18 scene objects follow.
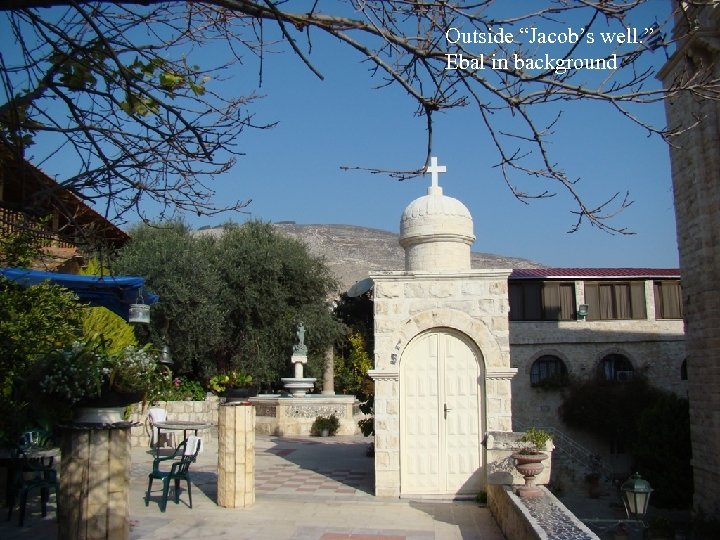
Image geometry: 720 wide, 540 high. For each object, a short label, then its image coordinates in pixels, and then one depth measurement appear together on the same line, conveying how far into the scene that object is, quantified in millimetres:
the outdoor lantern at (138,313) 11555
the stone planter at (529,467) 7332
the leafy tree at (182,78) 3693
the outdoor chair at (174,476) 8297
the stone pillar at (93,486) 4473
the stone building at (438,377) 9531
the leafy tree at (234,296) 22031
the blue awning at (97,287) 8945
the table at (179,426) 12044
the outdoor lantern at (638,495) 9789
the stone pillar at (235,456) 8617
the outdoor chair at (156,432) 14926
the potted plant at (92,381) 4949
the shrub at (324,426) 19906
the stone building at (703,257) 13945
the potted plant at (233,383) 11328
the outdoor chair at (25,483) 7258
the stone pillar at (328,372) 25297
